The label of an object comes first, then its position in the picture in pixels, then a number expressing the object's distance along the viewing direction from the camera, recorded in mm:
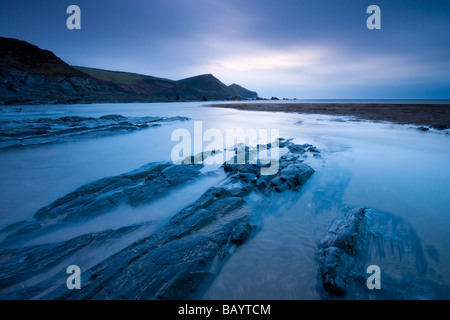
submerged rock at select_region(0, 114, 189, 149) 8250
